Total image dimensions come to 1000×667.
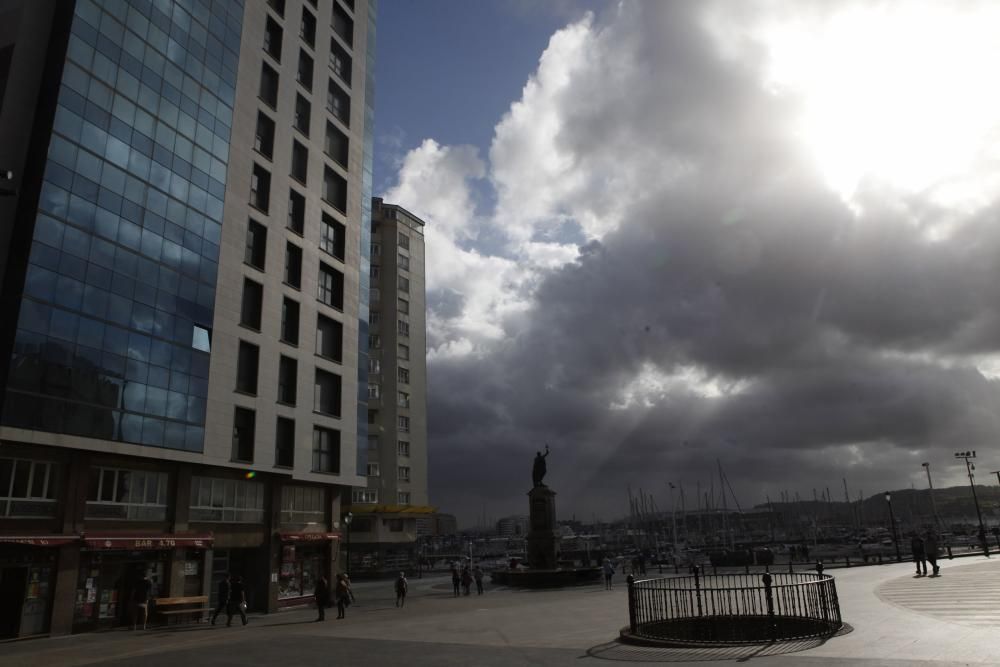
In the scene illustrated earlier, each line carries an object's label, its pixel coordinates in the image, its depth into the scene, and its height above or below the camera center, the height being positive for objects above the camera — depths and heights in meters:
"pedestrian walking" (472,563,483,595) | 37.00 -2.95
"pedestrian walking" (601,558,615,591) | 36.28 -2.77
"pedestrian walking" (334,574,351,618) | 27.04 -2.67
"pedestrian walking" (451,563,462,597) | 37.38 -3.08
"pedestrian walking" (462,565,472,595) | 37.22 -3.04
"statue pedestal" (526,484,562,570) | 44.50 -0.76
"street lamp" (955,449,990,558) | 62.81 +4.48
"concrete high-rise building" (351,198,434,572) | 69.81 +12.81
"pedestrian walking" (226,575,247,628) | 25.59 -2.66
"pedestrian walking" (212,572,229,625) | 25.88 -2.54
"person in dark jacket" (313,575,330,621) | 26.25 -2.62
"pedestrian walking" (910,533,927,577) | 30.62 -1.79
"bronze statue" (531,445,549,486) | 48.28 +3.31
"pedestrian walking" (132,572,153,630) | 25.03 -2.51
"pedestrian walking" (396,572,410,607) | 31.73 -2.90
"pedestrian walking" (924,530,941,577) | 29.06 -1.72
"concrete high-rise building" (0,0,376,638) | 23.50 +8.98
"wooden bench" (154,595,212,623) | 26.23 -2.96
